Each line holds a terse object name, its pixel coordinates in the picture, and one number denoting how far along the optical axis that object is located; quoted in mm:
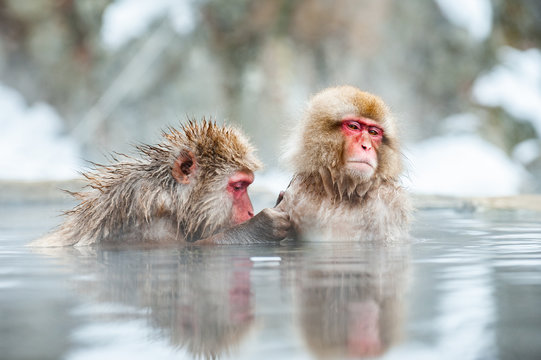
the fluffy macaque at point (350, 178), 3857
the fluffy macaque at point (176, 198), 4020
